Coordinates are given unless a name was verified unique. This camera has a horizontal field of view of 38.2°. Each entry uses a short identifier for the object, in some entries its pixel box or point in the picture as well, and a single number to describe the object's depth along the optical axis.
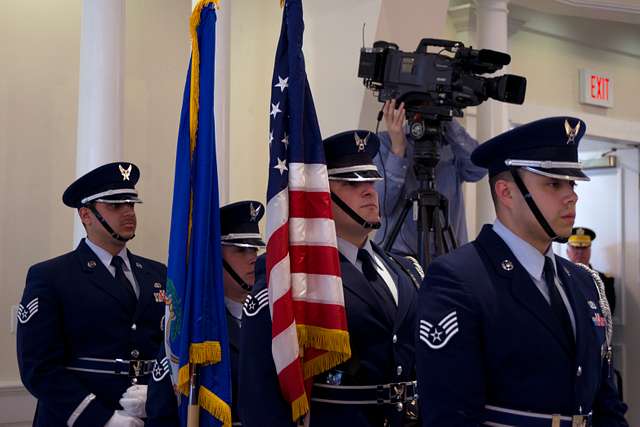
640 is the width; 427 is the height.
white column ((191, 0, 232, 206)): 4.59
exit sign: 7.53
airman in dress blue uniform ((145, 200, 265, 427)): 2.92
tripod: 3.91
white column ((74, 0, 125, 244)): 4.59
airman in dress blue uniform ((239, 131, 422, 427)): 2.43
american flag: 2.45
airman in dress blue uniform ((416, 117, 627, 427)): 1.96
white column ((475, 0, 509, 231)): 6.23
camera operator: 4.09
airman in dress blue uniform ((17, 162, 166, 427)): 3.32
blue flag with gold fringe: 2.89
